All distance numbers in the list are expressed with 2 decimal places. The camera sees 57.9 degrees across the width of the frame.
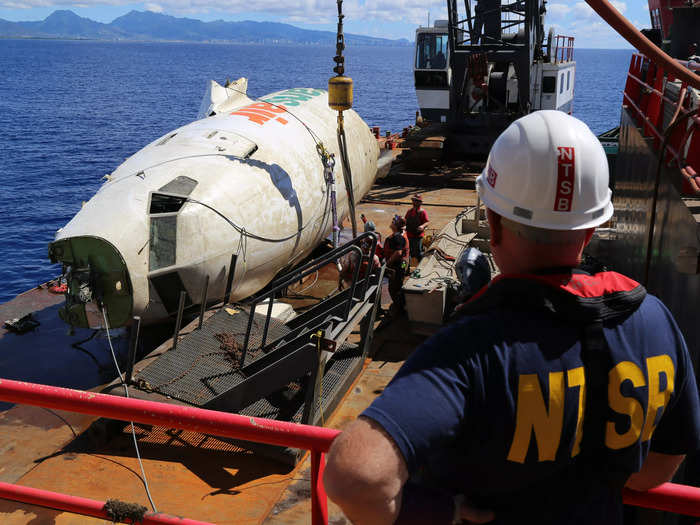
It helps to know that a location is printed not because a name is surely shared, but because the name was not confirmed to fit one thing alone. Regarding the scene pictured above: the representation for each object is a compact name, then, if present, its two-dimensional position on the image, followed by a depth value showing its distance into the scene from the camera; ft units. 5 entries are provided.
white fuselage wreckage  33.88
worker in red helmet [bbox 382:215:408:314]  42.16
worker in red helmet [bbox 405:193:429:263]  48.29
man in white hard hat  5.84
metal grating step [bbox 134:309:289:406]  29.53
